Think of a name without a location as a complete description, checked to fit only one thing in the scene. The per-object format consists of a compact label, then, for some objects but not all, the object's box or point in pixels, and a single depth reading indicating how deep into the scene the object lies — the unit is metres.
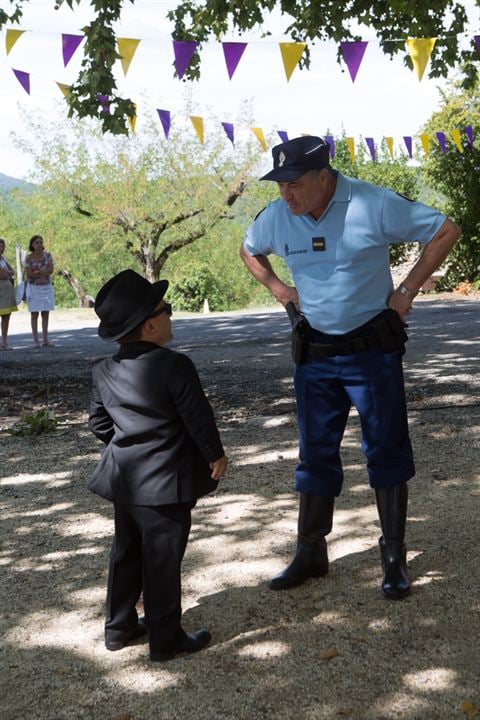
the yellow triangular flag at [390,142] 16.41
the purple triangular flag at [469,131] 18.87
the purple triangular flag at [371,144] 16.88
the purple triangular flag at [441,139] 18.91
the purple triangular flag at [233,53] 9.12
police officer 3.61
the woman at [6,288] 13.44
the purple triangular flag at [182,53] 9.01
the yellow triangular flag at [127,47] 8.45
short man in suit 3.20
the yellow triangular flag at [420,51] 8.88
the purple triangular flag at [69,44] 8.69
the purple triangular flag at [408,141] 17.98
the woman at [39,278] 13.90
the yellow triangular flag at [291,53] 8.95
